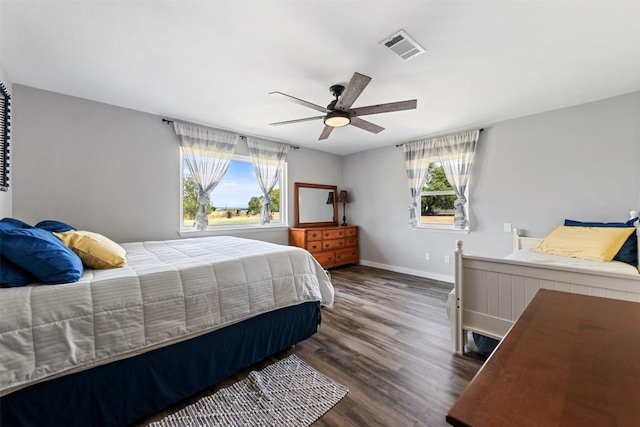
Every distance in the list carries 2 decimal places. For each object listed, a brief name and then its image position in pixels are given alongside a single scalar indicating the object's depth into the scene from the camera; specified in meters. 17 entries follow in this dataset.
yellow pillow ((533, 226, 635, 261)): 2.43
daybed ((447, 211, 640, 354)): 1.55
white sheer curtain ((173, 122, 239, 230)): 3.57
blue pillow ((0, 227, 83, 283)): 1.24
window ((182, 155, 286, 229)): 3.72
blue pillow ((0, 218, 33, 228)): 1.76
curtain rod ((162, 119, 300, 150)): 3.42
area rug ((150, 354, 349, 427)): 1.47
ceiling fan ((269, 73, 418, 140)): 2.10
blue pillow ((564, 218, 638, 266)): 2.38
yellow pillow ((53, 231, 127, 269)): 1.64
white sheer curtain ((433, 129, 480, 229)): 3.83
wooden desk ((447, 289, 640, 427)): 0.44
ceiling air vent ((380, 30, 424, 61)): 1.85
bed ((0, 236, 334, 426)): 1.17
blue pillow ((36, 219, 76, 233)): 2.24
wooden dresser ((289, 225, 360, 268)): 4.61
